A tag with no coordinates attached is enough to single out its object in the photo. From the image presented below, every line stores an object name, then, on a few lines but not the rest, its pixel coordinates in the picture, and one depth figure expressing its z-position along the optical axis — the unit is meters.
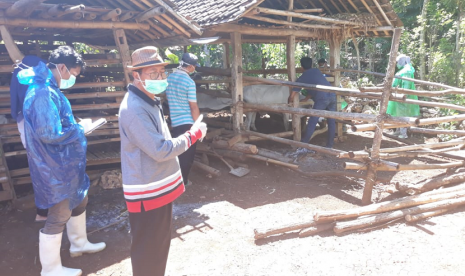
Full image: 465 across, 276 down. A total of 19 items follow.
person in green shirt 8.44
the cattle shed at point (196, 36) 4.34
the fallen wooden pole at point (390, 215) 3.88
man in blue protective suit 2.79
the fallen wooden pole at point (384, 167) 4.52
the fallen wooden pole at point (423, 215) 3.99
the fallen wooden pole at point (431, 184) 4.75
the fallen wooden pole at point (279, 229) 3.82
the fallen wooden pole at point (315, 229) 3.91
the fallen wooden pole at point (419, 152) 4.74
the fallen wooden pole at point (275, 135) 6.79
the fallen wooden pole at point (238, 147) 5.90
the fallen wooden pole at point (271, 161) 5.95
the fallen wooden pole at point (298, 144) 5.41
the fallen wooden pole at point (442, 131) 6.00
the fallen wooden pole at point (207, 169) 5.73
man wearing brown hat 2.29
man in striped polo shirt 4.76
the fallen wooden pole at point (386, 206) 3.96
